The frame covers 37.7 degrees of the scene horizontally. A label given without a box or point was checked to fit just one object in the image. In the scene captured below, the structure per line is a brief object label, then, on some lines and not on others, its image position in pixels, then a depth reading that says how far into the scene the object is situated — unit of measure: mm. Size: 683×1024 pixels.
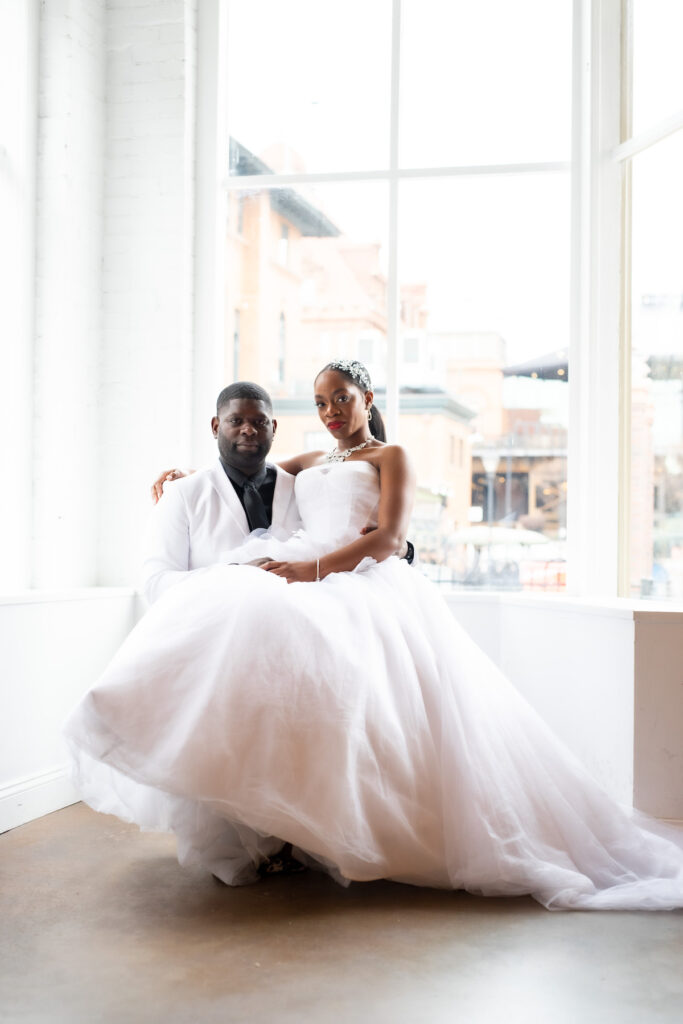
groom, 3170
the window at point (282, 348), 4465
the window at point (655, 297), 3814
